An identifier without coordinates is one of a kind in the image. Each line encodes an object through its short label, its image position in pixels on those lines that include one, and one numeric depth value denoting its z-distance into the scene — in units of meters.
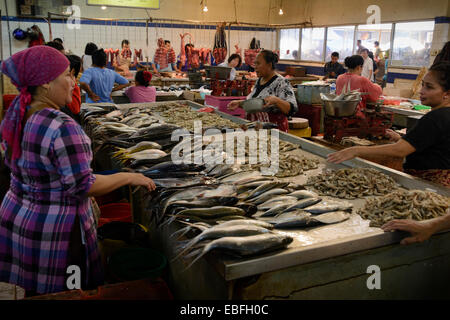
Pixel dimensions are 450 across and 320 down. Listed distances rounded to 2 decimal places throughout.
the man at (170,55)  12.49
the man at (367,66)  12.03
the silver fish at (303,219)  2.38
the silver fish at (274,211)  2.52
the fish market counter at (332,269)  2.01
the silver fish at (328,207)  2.55
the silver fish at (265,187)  2.73
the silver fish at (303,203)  2.56
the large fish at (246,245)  1.98
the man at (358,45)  14.24
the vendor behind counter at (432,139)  2.98
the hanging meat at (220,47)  12.13
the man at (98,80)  6.74
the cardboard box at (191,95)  8.75
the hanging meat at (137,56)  13.39
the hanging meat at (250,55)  12.06
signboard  14.22
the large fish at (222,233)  2.10
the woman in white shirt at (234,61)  10.10
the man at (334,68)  13.17
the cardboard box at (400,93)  9.83
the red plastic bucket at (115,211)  4.09
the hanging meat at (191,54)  12.51
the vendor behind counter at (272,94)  4.93
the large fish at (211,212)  2.39
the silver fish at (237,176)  3.02
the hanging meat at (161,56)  12.30
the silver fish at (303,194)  2.73
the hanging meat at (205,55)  12.99
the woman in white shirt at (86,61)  10.32
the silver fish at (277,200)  2.62
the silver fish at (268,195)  2.68
